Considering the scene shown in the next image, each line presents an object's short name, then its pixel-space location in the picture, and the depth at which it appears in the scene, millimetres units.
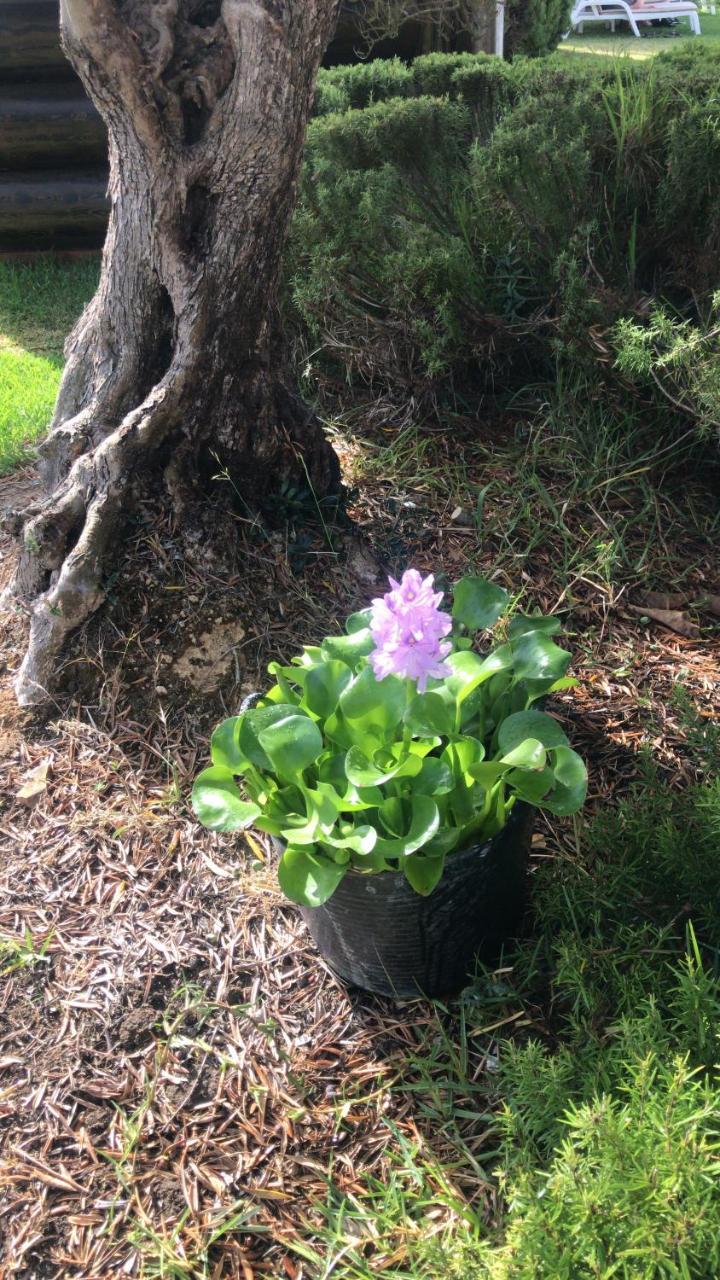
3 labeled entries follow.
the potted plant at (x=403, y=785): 1719
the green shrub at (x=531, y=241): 2914
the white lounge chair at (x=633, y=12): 15281
